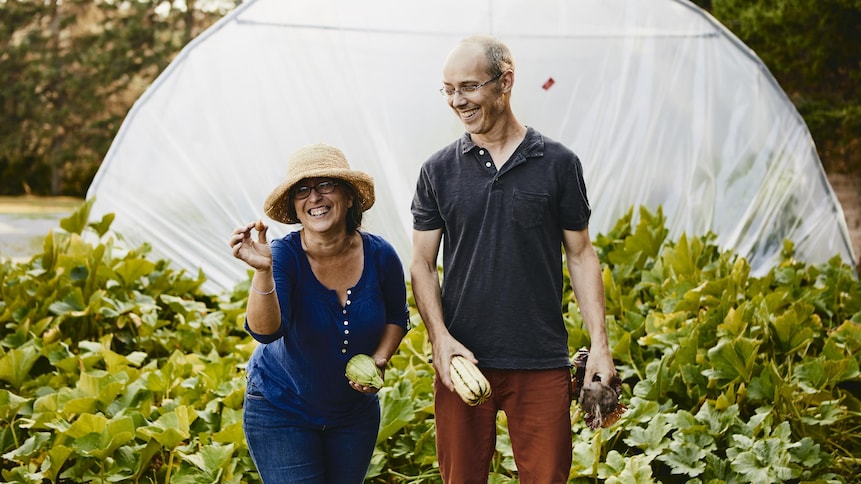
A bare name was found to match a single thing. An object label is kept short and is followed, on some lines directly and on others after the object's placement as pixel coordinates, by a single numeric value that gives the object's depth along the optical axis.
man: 2.73
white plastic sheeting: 7.11
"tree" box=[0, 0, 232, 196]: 25.67
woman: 2.73
